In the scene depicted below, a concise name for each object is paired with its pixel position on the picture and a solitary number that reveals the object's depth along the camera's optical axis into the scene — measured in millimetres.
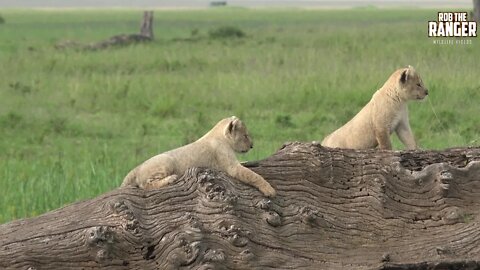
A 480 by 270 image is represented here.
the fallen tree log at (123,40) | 57656
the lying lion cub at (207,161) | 9852
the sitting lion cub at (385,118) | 13578
